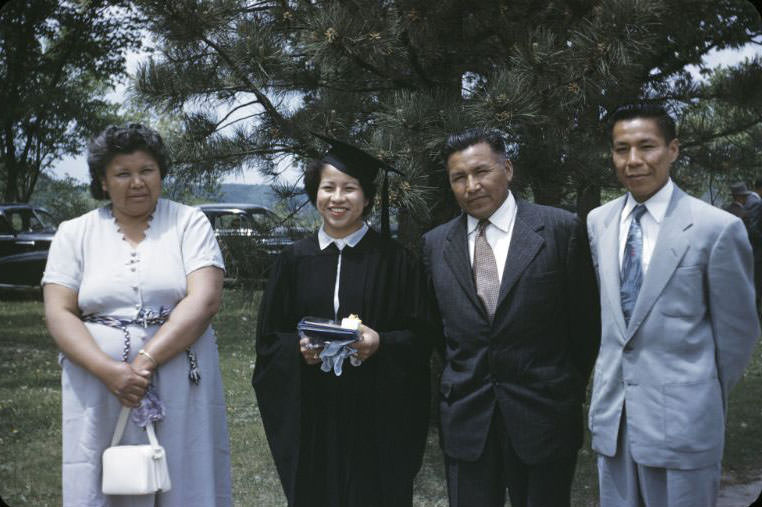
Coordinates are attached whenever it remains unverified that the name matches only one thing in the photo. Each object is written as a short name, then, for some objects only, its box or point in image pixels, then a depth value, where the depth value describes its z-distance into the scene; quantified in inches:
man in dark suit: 104.8
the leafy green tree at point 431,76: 136.6
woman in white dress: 106.3
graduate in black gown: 114.7
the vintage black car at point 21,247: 535.8
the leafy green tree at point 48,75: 589.9
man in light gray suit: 96.9
